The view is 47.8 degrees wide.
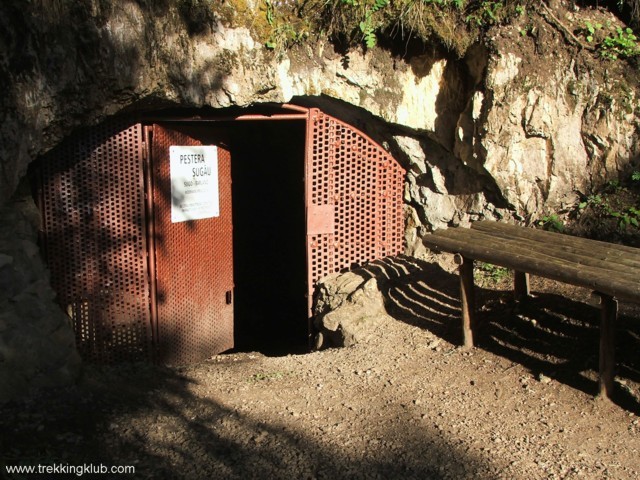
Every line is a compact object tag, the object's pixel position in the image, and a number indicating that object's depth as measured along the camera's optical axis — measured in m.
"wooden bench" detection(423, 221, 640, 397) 4.76
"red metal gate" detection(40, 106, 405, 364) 6.76
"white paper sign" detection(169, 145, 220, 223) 7.20
